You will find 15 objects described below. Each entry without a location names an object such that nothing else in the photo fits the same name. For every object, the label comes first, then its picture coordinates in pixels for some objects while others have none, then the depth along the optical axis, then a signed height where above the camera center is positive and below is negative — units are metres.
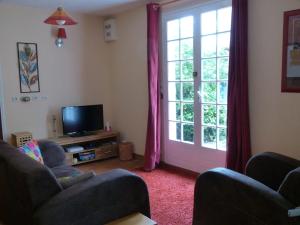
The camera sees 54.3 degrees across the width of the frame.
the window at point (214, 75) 3.33 +0.12
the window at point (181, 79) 3.74 +0.09
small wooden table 1.93 -0.90
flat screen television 4.45 -0.49
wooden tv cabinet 4.36 -0.93
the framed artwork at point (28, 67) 4.17 +0.32
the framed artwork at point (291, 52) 2.68 +0.29
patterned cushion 2.69 -0.57
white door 3.39 +0.01
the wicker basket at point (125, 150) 4.66 -1.01
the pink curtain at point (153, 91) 3.96 -0.07
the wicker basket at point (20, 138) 3.95 -0.66
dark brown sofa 1.78 -0.70
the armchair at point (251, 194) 1.72 -0.73
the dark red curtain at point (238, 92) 3.01 -0.08
